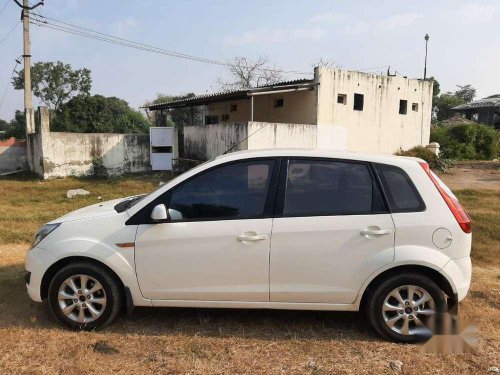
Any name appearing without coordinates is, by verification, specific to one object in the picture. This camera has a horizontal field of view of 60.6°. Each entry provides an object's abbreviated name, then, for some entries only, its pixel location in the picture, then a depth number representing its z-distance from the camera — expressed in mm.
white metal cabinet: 18391
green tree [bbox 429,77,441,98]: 44394
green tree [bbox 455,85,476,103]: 63700
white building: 15562
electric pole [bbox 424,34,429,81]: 33181
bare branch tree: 36250
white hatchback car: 3316
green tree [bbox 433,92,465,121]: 48750
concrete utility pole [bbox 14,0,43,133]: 18547
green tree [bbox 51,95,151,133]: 33781
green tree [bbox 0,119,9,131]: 70300
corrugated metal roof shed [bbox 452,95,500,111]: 37156
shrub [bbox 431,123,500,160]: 24281
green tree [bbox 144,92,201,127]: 40681
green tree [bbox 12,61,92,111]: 42781
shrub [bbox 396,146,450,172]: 19275
